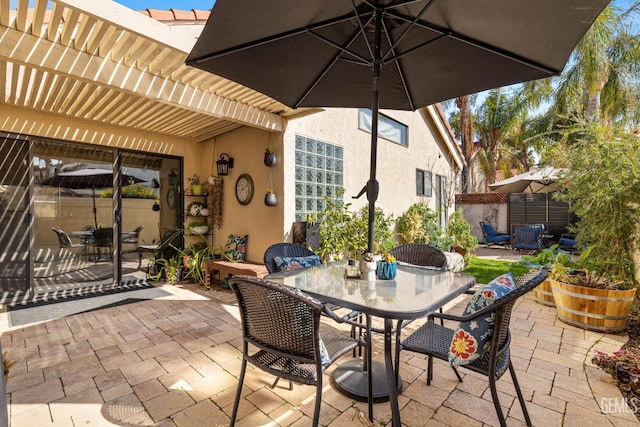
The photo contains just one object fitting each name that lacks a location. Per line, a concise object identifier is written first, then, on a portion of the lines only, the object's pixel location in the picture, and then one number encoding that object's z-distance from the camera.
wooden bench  4.51
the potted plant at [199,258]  5.46
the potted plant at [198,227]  5.82
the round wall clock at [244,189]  5.26
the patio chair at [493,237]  10.52
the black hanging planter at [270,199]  4.75
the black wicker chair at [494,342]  1.67
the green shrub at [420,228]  7.24
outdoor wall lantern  5.62
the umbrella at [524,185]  8.40
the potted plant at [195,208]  5.87
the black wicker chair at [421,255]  3.06
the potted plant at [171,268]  5.60
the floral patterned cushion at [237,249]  5.25
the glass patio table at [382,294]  1.66
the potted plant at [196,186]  5.94
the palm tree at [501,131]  15.10
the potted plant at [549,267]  4.06
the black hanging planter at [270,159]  4.78
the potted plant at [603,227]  3.43
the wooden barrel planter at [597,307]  3.37
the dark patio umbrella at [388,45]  1.86
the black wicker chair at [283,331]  1.61
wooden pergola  2.58
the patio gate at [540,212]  10.46
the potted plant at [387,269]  2.27
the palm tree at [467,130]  14.62
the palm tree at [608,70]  7.72
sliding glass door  4.74
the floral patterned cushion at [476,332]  1.77
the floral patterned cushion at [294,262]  2.99
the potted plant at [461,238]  7.96
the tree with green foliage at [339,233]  4.88
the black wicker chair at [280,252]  3.01
